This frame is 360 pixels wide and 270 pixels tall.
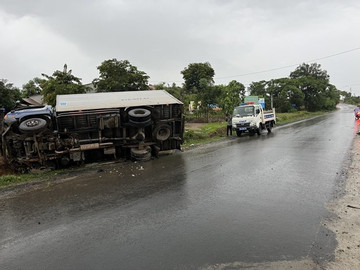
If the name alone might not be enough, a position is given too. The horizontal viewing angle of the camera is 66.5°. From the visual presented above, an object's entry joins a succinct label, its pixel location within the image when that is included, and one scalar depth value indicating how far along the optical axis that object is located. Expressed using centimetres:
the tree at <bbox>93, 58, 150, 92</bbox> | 2431
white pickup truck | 1853
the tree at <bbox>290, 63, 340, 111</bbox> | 5819
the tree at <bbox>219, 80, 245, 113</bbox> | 2642
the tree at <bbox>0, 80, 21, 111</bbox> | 2172
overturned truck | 908
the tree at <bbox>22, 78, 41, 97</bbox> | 4052
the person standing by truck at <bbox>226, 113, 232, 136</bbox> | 1948
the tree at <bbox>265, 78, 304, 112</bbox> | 5359
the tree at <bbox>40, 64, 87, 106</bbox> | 2164
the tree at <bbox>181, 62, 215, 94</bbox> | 6069
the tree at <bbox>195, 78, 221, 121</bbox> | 3054
